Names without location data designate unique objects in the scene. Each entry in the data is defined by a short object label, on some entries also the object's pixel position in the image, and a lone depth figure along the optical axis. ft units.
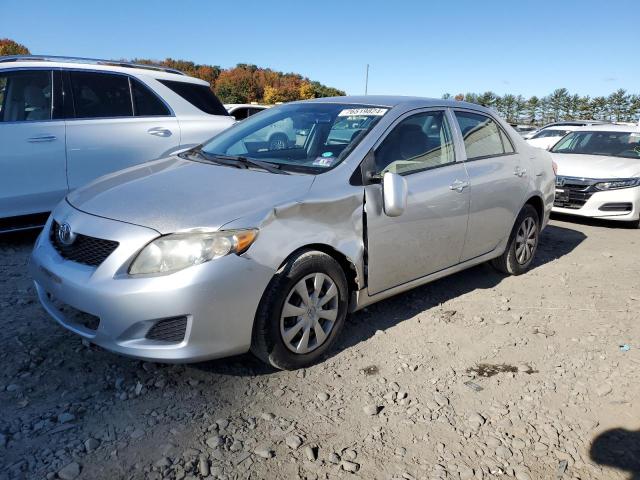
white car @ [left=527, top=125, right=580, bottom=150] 39.63
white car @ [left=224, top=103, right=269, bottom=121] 43.36
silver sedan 8.42
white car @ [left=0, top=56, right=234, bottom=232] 15.83
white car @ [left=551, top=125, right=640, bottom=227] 23.61
